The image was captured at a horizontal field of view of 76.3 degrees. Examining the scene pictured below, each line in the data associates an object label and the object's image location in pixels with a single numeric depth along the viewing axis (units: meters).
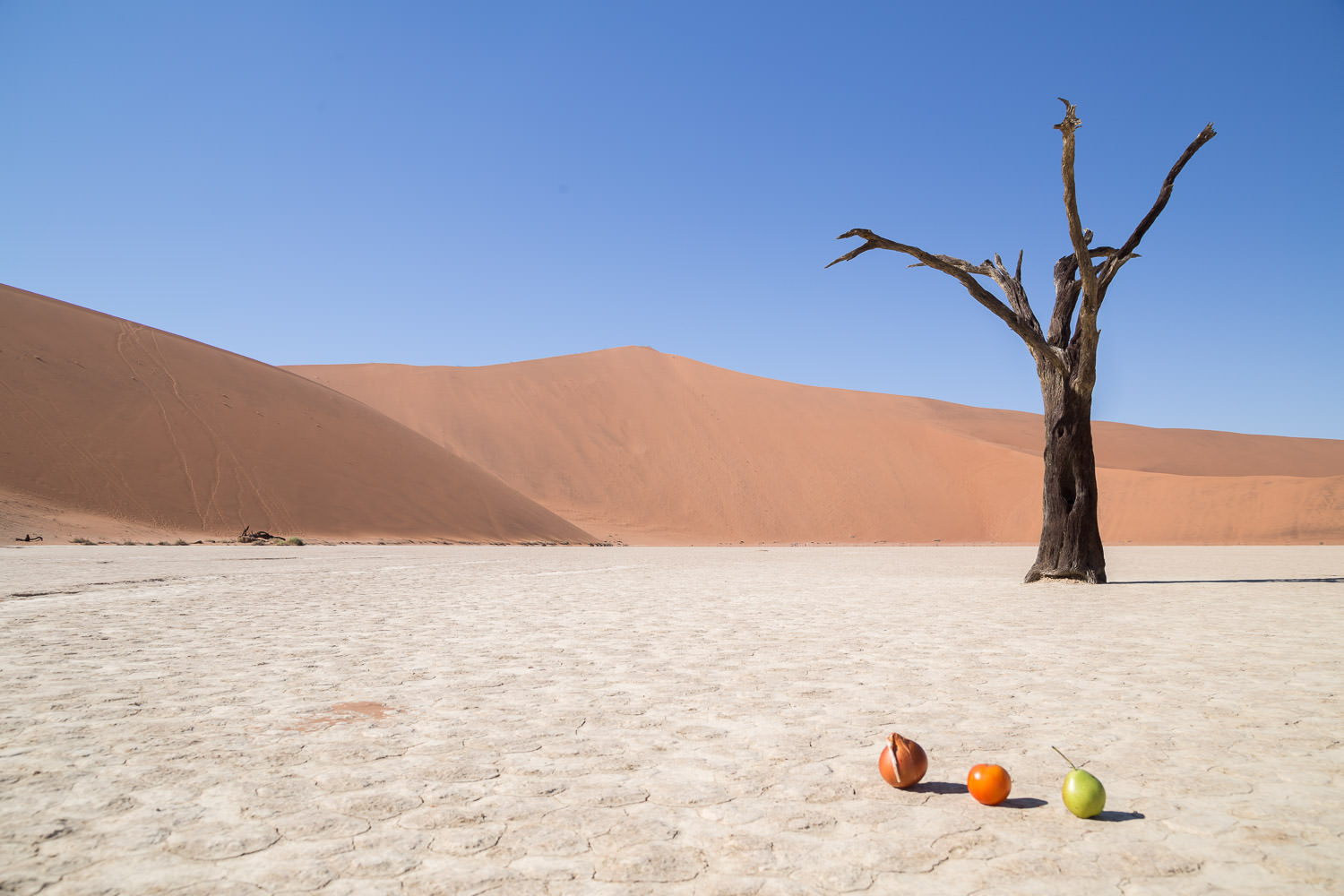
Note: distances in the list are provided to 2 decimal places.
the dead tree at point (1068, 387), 13.61
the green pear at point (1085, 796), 2.92
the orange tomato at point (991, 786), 3.07
